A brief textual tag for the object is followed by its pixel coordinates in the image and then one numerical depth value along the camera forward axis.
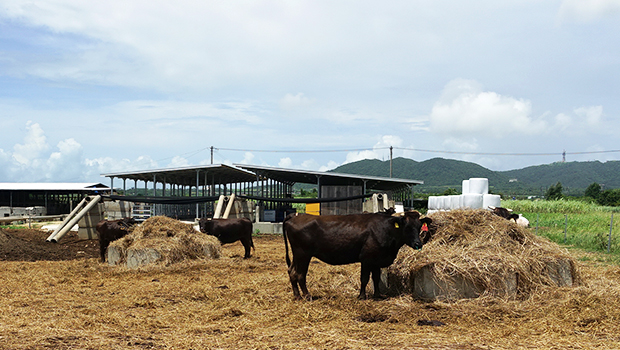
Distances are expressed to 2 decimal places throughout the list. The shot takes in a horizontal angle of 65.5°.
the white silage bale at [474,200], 26.06
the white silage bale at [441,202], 33.14
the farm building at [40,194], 44.78
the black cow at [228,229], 12.95
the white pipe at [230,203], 15.18
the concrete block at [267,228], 22.61
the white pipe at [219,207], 15.14
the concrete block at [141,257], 10.63
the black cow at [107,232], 12.07
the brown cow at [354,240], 7.38
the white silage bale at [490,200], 25.55
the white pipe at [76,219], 14.37
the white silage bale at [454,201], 29.38
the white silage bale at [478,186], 27.55
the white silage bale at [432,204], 35.38
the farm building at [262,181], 26.93
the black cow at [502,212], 18.23
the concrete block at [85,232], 16.83
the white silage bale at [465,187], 29.28
